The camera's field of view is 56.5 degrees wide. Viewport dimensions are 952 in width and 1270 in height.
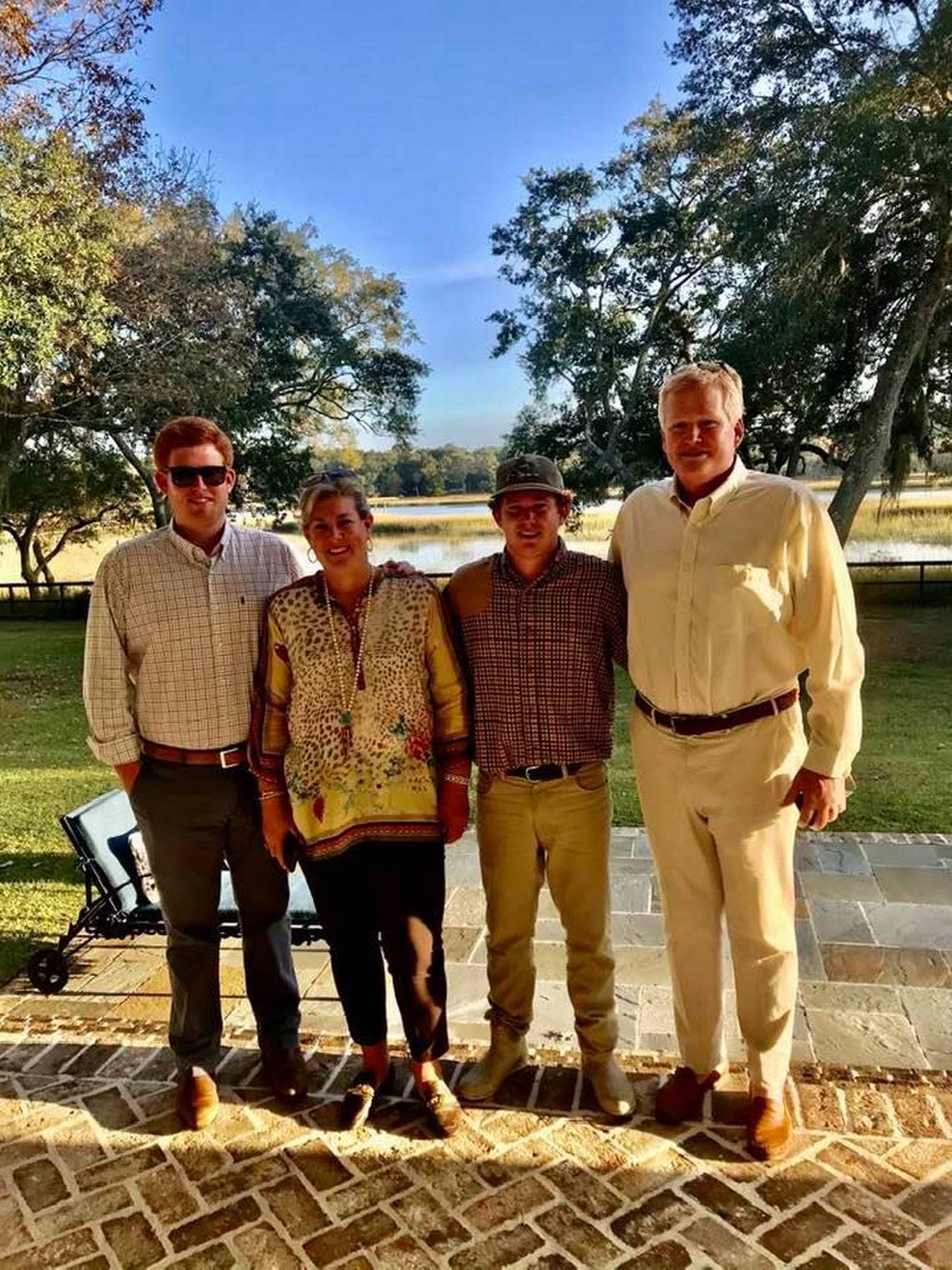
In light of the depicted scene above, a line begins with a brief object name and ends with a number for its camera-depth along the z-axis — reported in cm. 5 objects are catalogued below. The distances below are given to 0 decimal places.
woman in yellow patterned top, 207
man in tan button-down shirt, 194
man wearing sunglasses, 216
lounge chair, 286
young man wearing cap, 209
